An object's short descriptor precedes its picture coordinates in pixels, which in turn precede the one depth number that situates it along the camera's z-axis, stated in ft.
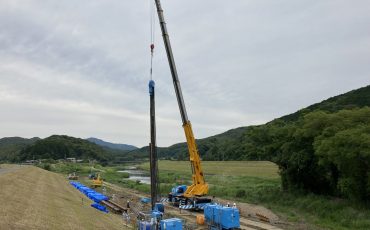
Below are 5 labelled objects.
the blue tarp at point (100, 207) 126.11
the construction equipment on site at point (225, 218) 83.51
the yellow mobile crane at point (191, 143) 114.21
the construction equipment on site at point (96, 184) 234.17
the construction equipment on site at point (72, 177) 289.00
